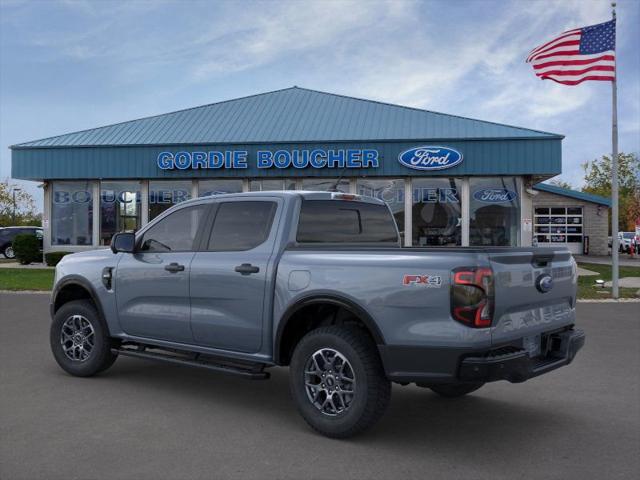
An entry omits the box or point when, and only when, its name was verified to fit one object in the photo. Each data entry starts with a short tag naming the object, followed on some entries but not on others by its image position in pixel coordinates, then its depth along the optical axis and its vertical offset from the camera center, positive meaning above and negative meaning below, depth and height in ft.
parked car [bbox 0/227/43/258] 114.01 +1.12
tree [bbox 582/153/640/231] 199.72 +19.21
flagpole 51.65 +5.64
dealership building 77.30 +9.55
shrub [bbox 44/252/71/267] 83.15 -1.76
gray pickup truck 14.58 -1.59
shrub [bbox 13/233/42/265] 89.76 -0.64
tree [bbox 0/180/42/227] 229.04 +12.83
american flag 51.60 +14.92
